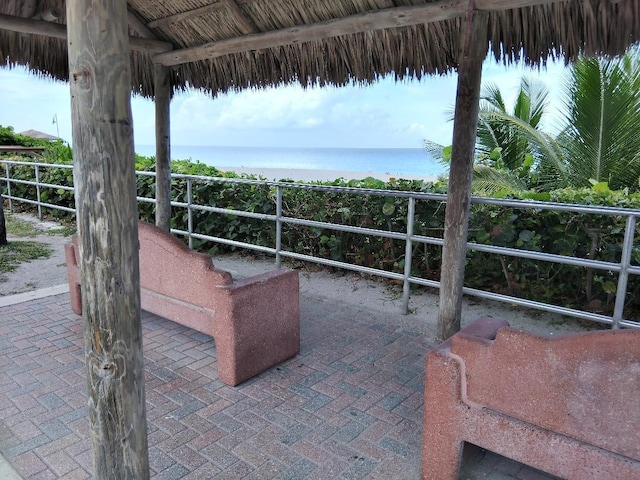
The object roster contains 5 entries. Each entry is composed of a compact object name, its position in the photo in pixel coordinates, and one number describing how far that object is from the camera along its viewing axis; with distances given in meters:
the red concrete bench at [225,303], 2.76
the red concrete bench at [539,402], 1.46
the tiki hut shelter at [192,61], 1.48
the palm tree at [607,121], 6.42
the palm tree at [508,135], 6.69
